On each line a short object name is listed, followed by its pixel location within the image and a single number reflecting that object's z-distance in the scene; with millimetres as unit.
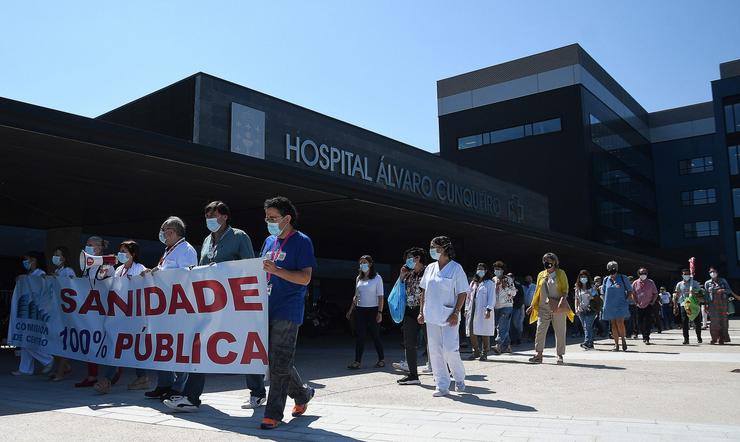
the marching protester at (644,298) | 15680
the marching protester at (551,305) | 10820
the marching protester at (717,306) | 14943
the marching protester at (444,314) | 7398
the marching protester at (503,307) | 13031
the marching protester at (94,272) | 8039
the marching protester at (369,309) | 10477
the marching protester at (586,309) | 14391
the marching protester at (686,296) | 15228
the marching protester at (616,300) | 13391
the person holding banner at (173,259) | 6762
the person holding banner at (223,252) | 6195
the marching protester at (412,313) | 8336
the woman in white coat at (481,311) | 11672
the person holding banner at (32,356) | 9125
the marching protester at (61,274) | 9016
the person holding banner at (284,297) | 5289
